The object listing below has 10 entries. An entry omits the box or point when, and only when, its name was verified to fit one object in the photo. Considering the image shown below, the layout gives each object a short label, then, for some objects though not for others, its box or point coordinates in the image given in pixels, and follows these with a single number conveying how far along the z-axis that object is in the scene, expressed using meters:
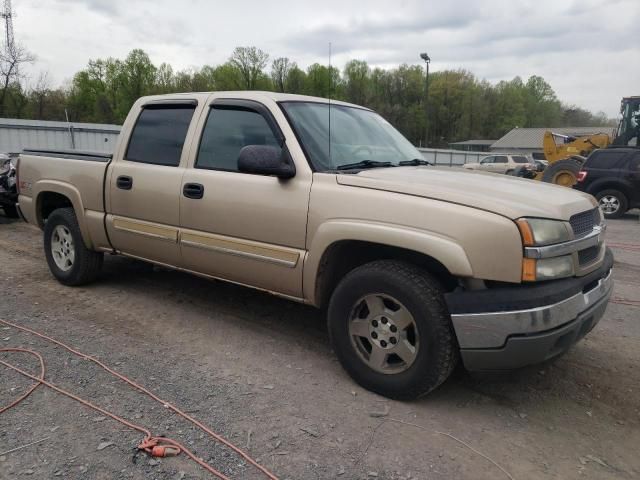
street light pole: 32.33
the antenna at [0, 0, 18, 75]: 46.73
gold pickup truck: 2.73
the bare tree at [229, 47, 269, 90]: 58.00
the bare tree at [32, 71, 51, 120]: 51.62
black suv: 12.44
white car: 28.48
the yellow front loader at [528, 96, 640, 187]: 15.47
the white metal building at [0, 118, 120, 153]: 17.55
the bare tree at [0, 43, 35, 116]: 45.03
